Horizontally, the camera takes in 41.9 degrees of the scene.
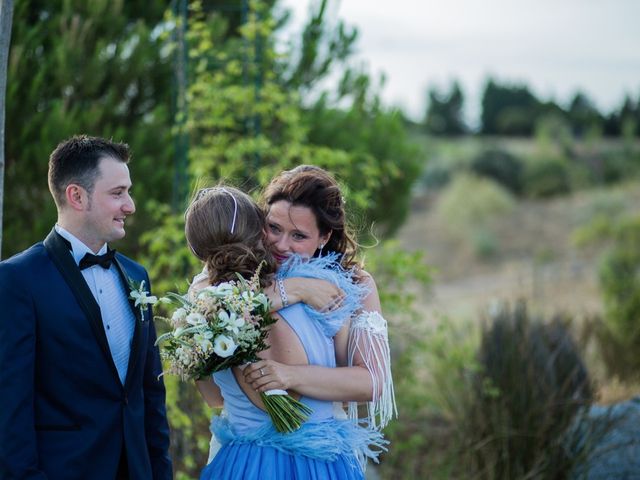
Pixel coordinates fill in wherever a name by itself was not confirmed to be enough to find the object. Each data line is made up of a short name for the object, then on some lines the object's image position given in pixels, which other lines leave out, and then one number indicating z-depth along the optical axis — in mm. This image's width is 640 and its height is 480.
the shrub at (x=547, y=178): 27069
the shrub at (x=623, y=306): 8430
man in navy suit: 2471
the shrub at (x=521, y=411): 5031
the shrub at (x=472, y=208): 24062
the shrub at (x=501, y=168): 28109
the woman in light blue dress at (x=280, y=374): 2730
